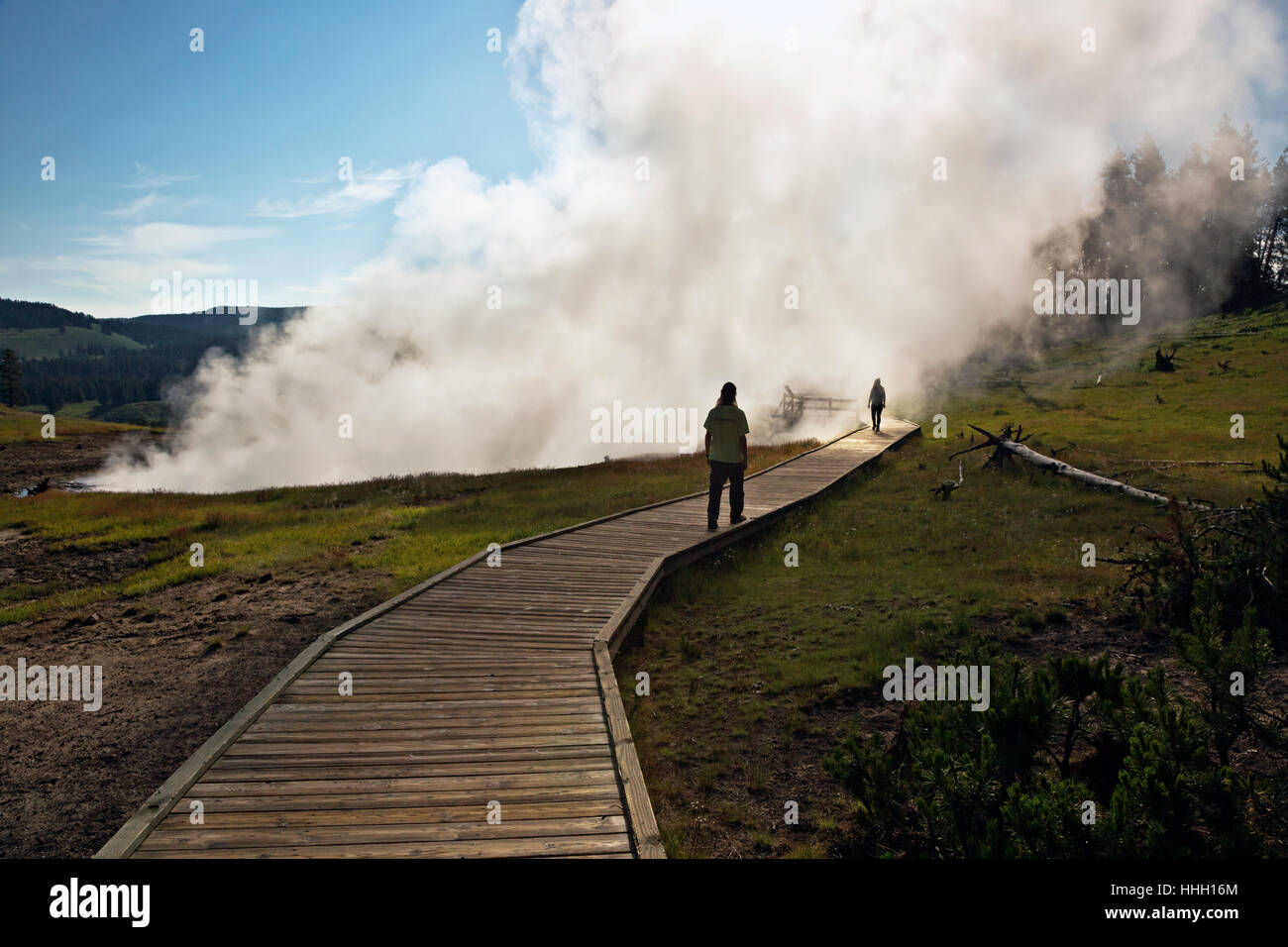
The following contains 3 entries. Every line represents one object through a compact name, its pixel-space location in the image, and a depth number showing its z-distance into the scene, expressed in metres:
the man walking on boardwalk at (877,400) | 32.28
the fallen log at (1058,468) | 16.09
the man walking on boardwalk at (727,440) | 13.13
